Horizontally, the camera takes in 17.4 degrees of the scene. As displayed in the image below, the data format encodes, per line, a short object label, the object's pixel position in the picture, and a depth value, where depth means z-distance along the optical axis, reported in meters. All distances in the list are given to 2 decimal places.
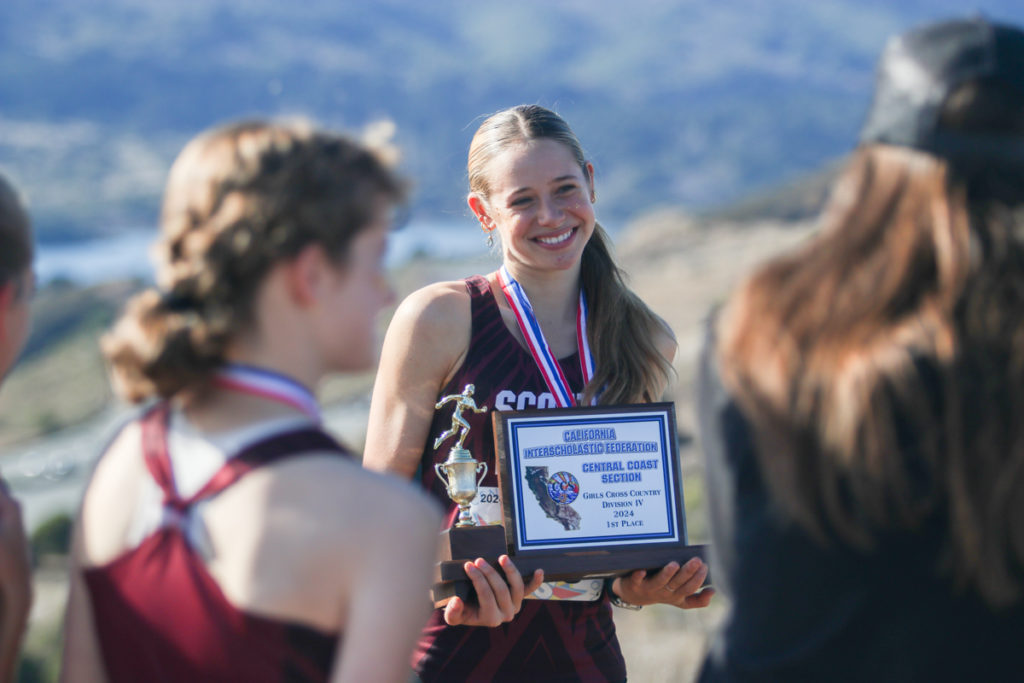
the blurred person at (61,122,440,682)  3.48
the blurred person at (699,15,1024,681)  3.47
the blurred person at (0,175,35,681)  3.61
